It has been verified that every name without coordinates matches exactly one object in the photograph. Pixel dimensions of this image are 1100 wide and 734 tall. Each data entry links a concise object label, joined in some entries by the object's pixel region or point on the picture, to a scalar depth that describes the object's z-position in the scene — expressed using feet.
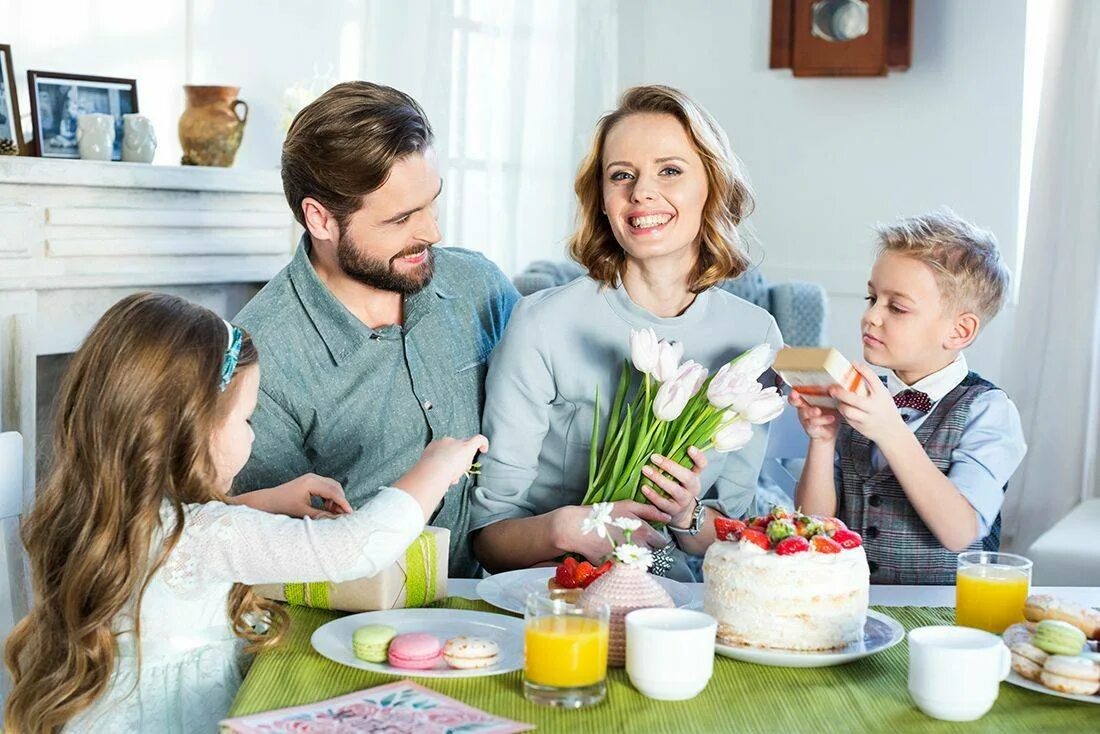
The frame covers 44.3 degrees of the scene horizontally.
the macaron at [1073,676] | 4.38
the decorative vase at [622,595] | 4.64
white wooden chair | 5.80
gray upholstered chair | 12.41
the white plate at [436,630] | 4.66
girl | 4.77
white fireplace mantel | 9.45
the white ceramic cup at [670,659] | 4.31
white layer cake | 4.70
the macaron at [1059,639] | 4.50
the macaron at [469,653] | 4.61
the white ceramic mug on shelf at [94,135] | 10.34
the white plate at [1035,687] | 4.36
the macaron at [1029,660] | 4.53
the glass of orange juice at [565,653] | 4.26
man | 6.96
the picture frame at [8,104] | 9.82
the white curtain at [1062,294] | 13.57
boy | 6.35
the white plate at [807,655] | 4.66
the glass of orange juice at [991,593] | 5.03
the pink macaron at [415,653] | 4.62
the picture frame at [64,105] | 10.36
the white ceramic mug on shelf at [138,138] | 10.72
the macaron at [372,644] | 4.68
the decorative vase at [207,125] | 11.57
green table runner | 4.21
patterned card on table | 4.07
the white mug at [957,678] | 4.21
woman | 6.61
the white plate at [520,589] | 5.37
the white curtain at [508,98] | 13.87
